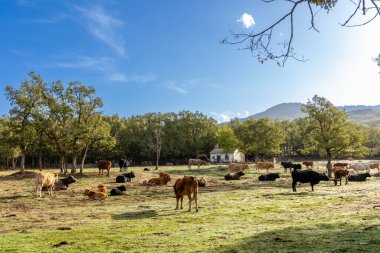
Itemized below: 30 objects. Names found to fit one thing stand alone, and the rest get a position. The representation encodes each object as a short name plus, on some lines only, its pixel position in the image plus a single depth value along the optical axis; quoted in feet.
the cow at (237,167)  180.26
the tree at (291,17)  20.24
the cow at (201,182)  111.76
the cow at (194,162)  217.72
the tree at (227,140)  328.08
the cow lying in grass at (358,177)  132.19
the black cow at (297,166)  178.50
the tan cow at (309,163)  189.42
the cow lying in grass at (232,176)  138.88
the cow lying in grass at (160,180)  113.91
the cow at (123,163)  185.44
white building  362.12
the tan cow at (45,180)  89.94
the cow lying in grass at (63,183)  102.07
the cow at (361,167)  174.19
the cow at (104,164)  151.33
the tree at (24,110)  155.74
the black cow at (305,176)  98.73
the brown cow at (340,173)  116.16
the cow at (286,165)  182.64
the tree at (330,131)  155.63
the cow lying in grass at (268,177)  136.67
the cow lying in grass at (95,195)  81.76
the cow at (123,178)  122.21
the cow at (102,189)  86.52
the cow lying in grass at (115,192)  89.40
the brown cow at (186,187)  62.85
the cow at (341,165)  173.88
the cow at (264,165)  178.52
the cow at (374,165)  178.01
